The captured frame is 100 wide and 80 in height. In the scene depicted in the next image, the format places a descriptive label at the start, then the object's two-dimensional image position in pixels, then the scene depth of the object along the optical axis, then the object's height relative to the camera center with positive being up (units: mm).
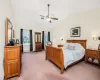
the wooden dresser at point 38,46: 5829 -712
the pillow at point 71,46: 3398 -419
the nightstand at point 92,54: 2737 -768
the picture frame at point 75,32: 3897 +494
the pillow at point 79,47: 3422 -483
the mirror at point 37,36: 5953 +253
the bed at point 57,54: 2174 -704
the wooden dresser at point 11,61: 1755 -683
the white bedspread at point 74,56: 2295 -764
